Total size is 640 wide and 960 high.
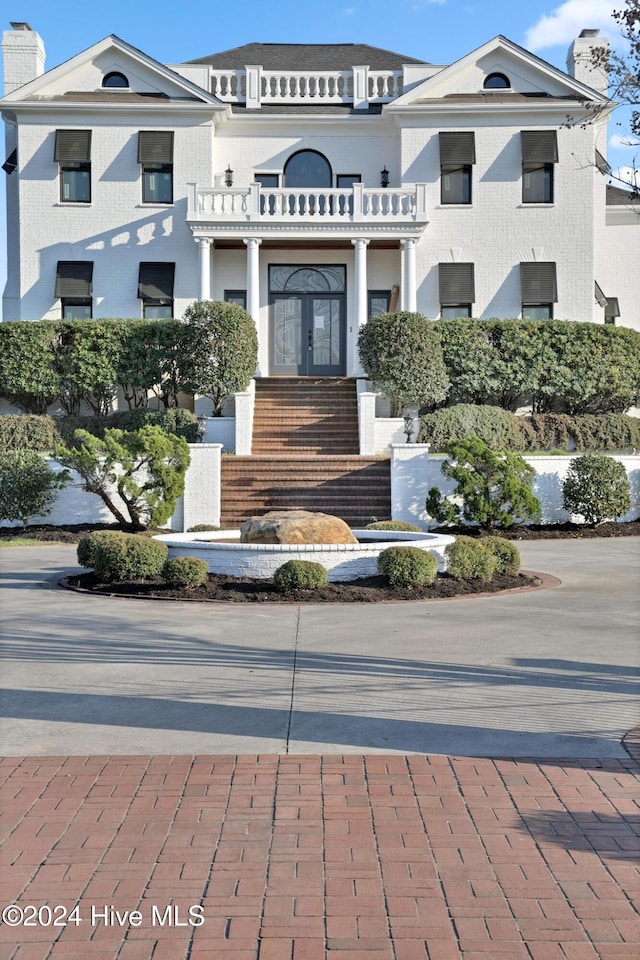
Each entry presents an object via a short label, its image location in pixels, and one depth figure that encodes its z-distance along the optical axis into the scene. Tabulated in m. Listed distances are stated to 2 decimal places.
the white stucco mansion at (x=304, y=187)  26.14
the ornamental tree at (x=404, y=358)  20.95
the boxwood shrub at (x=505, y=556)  12.23
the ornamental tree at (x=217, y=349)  21.53
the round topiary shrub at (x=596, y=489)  18.23
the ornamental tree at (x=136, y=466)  15.78
